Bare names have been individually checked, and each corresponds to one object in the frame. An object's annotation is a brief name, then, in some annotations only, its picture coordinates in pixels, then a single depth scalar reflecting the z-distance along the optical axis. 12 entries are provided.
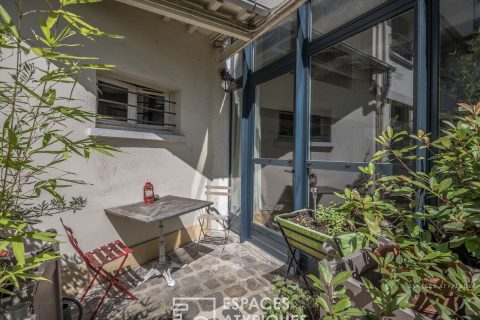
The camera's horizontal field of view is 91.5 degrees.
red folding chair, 2.37
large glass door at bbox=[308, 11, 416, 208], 2.24
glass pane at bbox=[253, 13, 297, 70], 3.42
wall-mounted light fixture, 4.61
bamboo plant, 0.83
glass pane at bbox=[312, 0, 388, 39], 2.54
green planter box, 1.78
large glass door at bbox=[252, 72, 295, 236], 3.55
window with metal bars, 3.32
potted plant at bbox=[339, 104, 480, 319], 1.14
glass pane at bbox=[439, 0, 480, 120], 1.84
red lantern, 3.37
